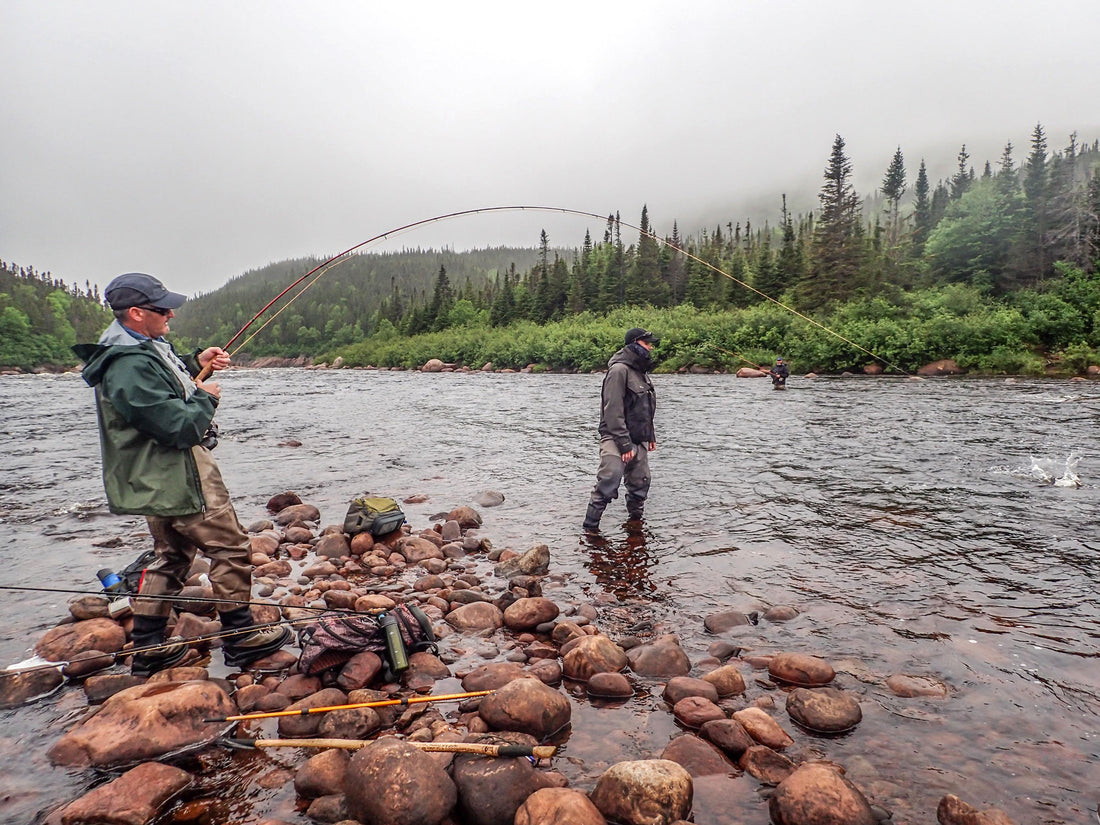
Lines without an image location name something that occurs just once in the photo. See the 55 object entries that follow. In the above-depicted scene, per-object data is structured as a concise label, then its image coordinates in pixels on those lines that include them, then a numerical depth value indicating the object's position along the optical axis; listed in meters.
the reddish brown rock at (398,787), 2.57
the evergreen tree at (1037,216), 47.41
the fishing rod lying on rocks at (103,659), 3.96
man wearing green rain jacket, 3.62
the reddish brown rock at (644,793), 2.61
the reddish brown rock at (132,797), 2.66
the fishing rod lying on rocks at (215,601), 3.68
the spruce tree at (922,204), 89.07
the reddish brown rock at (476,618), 4.88
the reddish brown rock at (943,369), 30.34
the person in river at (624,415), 7.21
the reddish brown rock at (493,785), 2.66
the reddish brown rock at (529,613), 4.81
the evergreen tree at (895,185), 94.12
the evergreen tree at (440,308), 99.56
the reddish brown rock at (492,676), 3.80
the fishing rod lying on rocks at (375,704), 3.38
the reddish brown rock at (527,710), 3.35
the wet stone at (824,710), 3.38
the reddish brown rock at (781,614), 4.87
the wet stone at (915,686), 3.72
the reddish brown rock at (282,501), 8.64
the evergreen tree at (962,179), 100.12
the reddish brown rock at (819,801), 2.57
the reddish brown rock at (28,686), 3.80
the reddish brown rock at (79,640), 4.27
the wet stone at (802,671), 3.89
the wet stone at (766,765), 2.98
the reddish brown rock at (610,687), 3.79
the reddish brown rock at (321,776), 2.87
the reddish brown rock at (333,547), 6.69
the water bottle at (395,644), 3.91
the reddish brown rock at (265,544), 6.59
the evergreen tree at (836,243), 51.06
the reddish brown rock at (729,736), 3.18
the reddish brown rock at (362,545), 6.79
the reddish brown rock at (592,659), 4.02
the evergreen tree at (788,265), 62.09
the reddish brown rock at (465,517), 7.82
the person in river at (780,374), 26.22
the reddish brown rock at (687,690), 3.69
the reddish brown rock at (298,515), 7.98
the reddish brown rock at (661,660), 4.06
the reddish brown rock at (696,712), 3.46
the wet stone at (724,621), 4.74
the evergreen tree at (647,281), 81.43
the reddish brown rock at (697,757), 3.03
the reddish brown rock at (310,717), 3.34
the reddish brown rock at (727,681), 3.79
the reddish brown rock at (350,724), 3.32
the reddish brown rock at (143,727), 3.15
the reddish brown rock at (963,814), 2.56
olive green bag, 7.02
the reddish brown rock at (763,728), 3.25
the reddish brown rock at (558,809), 2.50
